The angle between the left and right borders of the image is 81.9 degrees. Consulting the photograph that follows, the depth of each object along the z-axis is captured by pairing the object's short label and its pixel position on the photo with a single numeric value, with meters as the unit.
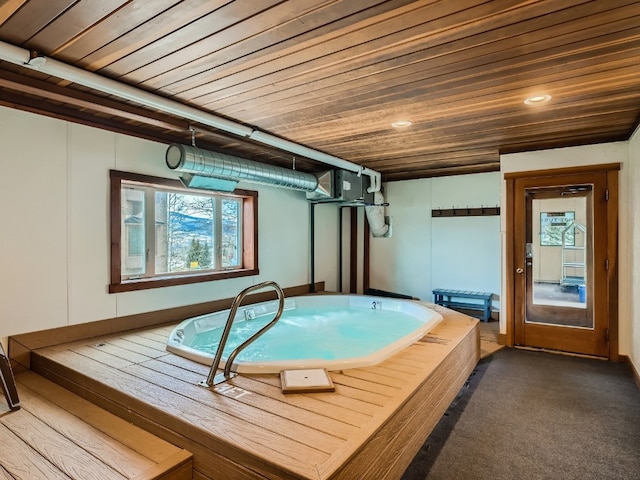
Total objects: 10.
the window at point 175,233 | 3.42
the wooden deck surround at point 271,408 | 1.46
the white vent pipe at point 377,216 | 5.59
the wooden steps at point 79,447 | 1.52
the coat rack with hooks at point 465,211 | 5.41
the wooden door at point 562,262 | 3.81
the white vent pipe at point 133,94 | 1.93
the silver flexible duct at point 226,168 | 3.30
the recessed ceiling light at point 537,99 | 2.59
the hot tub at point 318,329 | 2.88
